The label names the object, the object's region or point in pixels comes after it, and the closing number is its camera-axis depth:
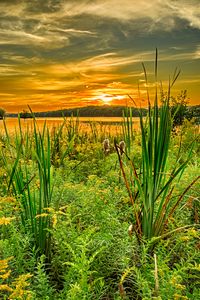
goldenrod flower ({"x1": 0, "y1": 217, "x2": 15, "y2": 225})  1.26
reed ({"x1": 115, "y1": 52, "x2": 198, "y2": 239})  1.71
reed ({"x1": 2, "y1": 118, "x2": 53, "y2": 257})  1.68
